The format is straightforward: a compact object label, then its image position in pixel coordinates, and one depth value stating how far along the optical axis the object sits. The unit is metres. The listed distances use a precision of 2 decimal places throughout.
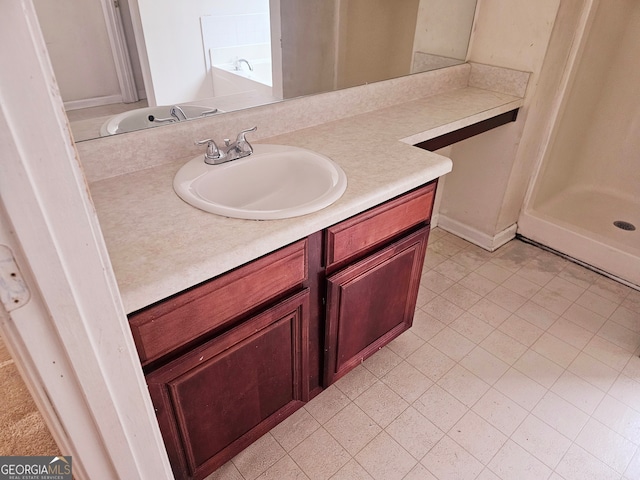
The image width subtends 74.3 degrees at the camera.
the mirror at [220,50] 1.07
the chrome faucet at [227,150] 1.21
